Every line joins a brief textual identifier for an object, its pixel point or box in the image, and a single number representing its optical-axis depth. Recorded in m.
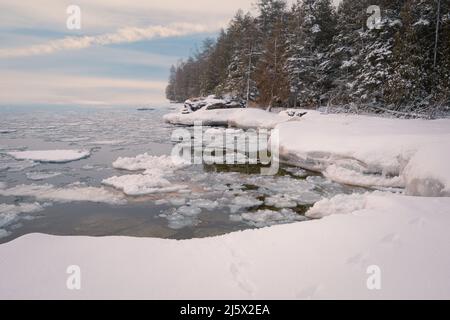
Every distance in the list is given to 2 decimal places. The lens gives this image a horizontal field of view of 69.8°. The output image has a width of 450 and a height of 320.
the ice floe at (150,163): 11.93
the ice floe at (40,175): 10.58
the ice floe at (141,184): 8.97
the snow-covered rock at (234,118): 24.11
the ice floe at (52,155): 13.57
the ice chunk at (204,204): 7.88
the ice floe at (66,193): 8.40
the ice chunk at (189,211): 7.41
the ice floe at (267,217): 6.92
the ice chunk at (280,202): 8.09
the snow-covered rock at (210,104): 32.84
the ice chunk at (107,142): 18.64
